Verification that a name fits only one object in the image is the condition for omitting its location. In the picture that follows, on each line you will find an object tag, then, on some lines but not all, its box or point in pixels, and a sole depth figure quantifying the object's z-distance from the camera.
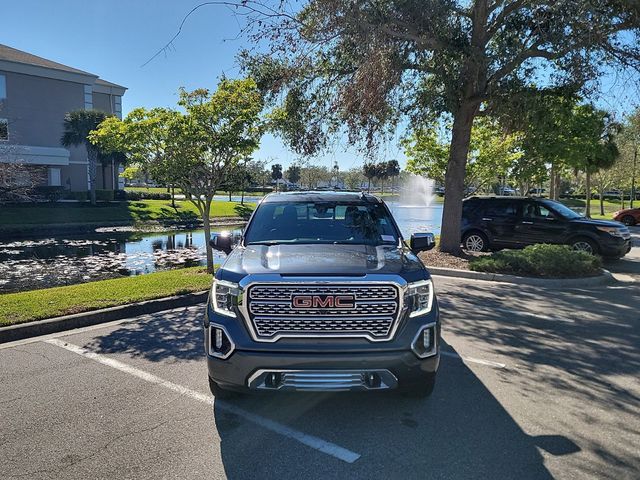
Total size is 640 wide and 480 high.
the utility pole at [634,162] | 32.97
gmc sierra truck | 3.46
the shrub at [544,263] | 9.96
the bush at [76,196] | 36.97
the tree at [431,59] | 9.37
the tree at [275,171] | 67.42
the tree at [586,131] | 17.61
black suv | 12.40
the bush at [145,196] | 42.70
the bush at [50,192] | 32.84
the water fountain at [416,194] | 56.62
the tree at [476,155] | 18.81
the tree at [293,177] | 91.01
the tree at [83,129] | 35.22
